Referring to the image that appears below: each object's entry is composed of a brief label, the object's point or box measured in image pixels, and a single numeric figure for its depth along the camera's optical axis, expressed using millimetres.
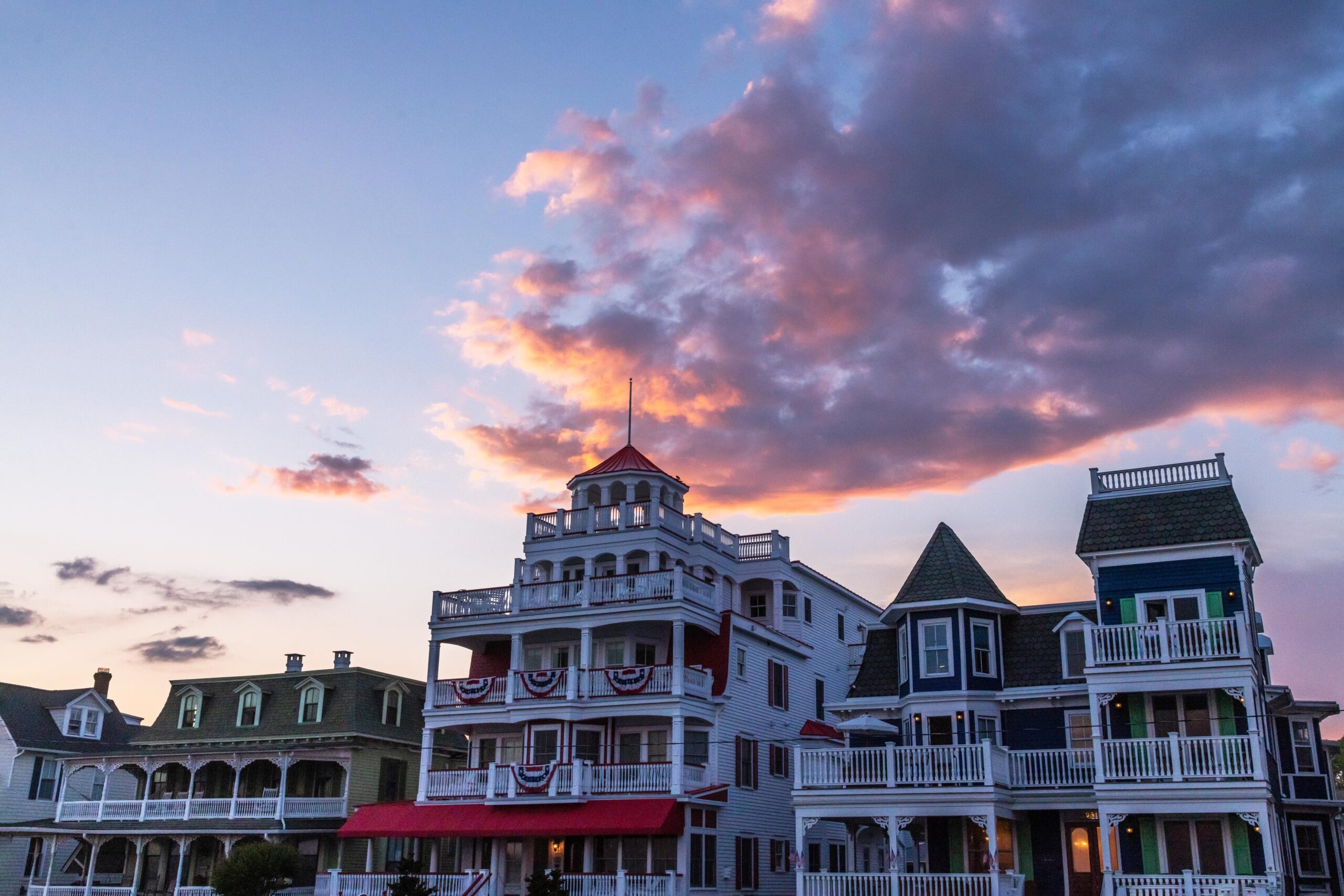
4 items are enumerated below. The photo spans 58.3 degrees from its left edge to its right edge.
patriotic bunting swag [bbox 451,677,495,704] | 43438
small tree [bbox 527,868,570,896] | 34312
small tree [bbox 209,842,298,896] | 40625
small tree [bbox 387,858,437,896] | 35375
